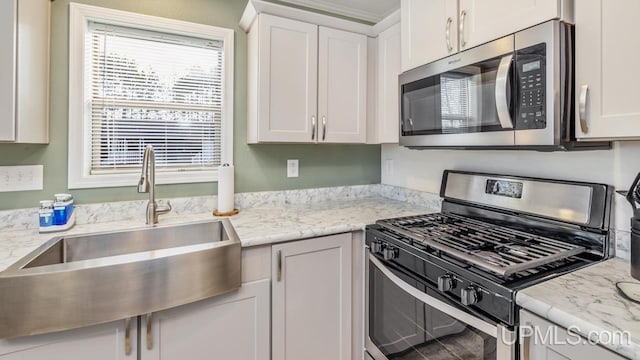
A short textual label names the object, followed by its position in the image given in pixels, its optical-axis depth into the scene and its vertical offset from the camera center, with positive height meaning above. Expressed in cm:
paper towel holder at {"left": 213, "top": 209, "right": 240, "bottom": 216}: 179 -19
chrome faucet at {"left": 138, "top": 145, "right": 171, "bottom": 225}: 151 -1
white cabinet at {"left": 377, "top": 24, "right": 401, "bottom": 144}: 190 +62
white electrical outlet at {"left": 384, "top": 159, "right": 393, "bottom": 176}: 240 +11
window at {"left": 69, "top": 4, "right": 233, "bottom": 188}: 161 +48
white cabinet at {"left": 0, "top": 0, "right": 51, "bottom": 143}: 118 +46
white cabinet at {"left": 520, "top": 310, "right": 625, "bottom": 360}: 72 -41
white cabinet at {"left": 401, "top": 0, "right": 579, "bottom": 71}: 108 +67
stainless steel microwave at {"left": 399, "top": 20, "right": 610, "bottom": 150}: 103 +34
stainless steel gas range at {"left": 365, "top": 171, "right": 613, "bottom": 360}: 95 -28
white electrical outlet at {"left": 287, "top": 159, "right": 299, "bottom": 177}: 216 +9
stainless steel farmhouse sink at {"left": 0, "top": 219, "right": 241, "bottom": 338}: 95 -35
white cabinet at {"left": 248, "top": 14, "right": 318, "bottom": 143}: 174 +59
